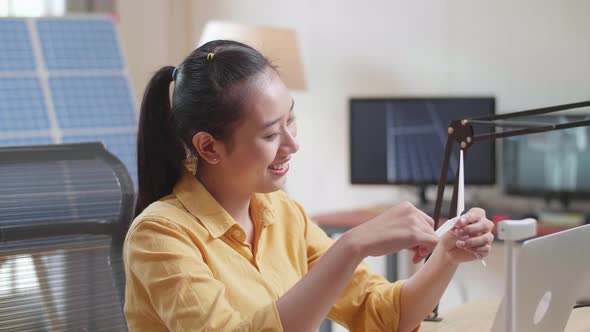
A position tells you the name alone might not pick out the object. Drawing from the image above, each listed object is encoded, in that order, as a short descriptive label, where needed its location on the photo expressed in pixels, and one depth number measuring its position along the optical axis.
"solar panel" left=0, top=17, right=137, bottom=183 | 4.21
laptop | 2.03
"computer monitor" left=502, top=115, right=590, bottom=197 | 3.80
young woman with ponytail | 2.11
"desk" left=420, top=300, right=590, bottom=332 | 2.49
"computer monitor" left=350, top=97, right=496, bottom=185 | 4.00
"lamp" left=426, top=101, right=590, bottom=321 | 2.26
